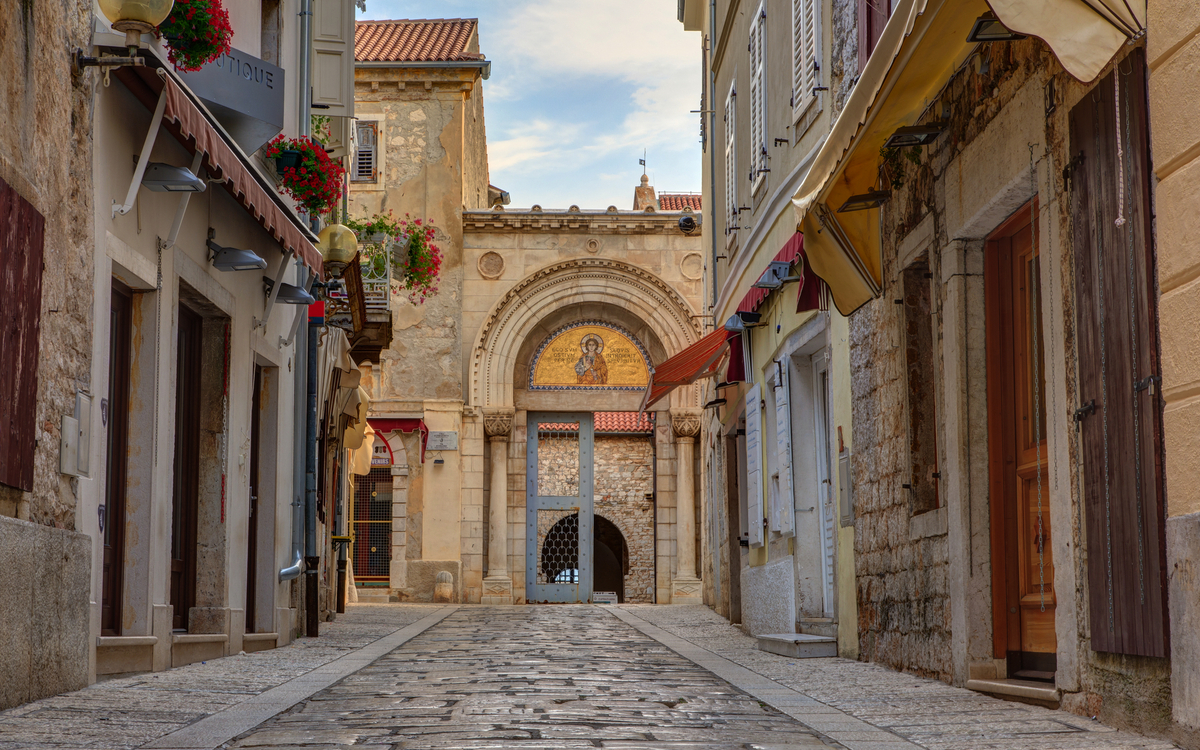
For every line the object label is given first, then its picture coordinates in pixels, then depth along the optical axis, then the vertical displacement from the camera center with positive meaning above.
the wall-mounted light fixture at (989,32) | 5.60 +2.19
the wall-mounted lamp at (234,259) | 9.53 +2.06
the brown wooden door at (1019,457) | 6.68 +0.42
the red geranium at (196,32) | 7.91 +3.12
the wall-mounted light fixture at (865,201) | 8.49 +2.20
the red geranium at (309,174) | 11.41 +3.21
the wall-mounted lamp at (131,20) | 6.56 +2.64
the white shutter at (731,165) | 15.55 +4.56
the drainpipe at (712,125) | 18.02 +5.77
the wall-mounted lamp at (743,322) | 13.09 +2.19
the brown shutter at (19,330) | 5.69 +0.95
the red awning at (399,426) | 25.05 +2.19
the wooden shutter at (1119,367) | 4.82 +0.65
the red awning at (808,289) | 9.74 +1.86
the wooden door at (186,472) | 9.55 +0.52
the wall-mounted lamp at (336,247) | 12.59 +2.83
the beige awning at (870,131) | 5.43 +2.06
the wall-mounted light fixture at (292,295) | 11.40 +2.14
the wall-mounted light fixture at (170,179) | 7.78 +2.17
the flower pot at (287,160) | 11.30 +3.29
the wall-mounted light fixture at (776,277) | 10.92 +2.25
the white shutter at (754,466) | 12.95 +0.72
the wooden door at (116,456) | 7.93 +0.53
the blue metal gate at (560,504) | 25.56 +0.69
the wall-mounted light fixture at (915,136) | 7.38 +2.31
